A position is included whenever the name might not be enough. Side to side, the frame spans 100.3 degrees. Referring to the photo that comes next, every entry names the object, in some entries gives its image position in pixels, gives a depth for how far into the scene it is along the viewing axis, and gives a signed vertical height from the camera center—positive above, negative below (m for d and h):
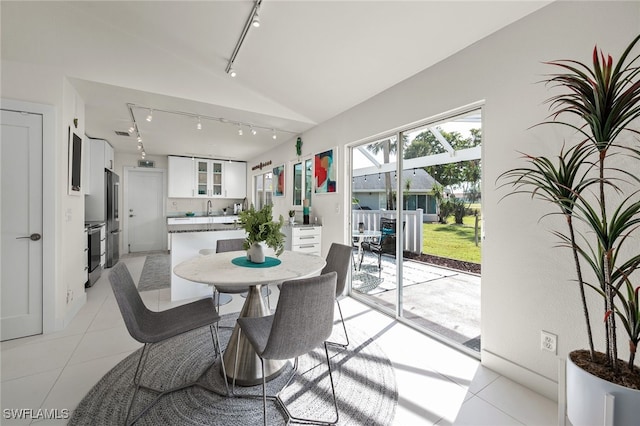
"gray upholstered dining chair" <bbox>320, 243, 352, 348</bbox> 2.22 -0.46
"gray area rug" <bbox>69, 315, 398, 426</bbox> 1.52 -1.17
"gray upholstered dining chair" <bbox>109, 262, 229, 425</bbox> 1.44 -0.68
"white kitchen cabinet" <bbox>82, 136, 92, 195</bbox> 3.27 +0.60
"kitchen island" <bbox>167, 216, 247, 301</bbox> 3.27 -0.41
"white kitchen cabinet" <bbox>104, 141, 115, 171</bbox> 4.66 +0.99
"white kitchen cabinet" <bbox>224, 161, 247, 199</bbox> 7.18 +0.86
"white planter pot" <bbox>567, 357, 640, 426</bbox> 0.97 -0.72
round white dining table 1.59 -0.40
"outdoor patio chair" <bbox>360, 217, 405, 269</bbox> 3.07 -0.34
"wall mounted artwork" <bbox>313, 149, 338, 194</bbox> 3.77 +0.58
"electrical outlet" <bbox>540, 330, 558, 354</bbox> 1.68 -0.82
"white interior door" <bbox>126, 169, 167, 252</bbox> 6.48 +0.00
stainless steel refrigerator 4.68 -0.13
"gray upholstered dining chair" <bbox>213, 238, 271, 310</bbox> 2.87 -0.37
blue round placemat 1.94 -0.39
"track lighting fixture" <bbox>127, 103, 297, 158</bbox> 3.42 +1.32
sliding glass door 2.45 -0.14
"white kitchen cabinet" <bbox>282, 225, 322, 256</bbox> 3.86 -0.40
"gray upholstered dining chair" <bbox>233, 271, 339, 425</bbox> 1.29 -0.55
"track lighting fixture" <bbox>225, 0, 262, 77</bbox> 2.10 +1.59
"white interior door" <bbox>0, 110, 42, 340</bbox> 2.37 -0.13
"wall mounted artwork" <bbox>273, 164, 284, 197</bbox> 5.36 +0.63
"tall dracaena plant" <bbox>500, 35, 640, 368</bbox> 1.06 +0.17
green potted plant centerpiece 1.95 -0.14
